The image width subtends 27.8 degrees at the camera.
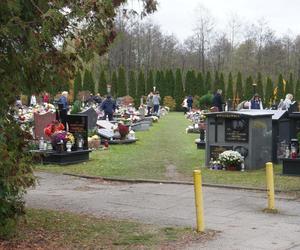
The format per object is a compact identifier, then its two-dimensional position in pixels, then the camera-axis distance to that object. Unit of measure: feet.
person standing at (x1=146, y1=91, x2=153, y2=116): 146.92
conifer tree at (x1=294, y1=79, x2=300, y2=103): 199.97
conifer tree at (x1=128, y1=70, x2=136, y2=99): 208.95
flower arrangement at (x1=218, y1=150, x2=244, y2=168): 52.13
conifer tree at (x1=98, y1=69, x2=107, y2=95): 206.28
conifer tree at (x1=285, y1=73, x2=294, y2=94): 200.95
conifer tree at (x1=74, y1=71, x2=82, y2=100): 201.16
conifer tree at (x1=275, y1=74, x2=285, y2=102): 196.44
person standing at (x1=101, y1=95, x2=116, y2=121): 103.65
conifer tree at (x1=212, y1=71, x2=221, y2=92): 210.18
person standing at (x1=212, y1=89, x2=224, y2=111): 110.32
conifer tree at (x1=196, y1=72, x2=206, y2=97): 210.38
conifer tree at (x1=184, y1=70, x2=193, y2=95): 210.38
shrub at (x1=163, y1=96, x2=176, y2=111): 204.03
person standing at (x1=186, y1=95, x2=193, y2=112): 175.11
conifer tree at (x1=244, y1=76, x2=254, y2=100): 205.63
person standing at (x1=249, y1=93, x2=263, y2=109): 107.34
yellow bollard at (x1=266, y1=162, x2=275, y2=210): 33.94
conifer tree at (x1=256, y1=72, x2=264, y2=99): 201.77
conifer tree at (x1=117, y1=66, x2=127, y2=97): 210.38
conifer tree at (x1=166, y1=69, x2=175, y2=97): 211.00
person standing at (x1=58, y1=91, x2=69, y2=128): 61.31
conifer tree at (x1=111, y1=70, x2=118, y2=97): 212.64
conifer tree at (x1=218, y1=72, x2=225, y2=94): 209.45
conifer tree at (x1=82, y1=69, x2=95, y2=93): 203.95
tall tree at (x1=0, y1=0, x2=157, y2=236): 22.86
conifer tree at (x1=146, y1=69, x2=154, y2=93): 210.01
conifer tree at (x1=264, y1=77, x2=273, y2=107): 200.85
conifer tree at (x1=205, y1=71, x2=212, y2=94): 211.41
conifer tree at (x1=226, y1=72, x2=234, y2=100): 208.03
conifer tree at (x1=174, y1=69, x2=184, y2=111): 208.16
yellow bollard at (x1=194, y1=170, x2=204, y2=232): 28.27
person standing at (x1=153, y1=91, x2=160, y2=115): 147.54
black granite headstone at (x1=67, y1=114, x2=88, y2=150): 59.93
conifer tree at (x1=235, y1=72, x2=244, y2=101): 209.82
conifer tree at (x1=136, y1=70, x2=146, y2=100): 209.05
